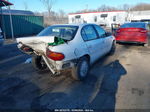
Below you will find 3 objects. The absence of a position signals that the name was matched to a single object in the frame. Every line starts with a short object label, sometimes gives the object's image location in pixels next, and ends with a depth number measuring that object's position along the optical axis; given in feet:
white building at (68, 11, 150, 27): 110.63
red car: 26.91
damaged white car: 10.69
